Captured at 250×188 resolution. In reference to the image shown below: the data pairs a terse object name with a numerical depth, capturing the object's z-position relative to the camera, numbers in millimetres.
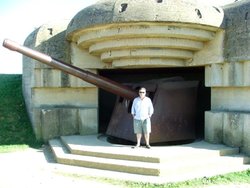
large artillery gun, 5388
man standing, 4959
